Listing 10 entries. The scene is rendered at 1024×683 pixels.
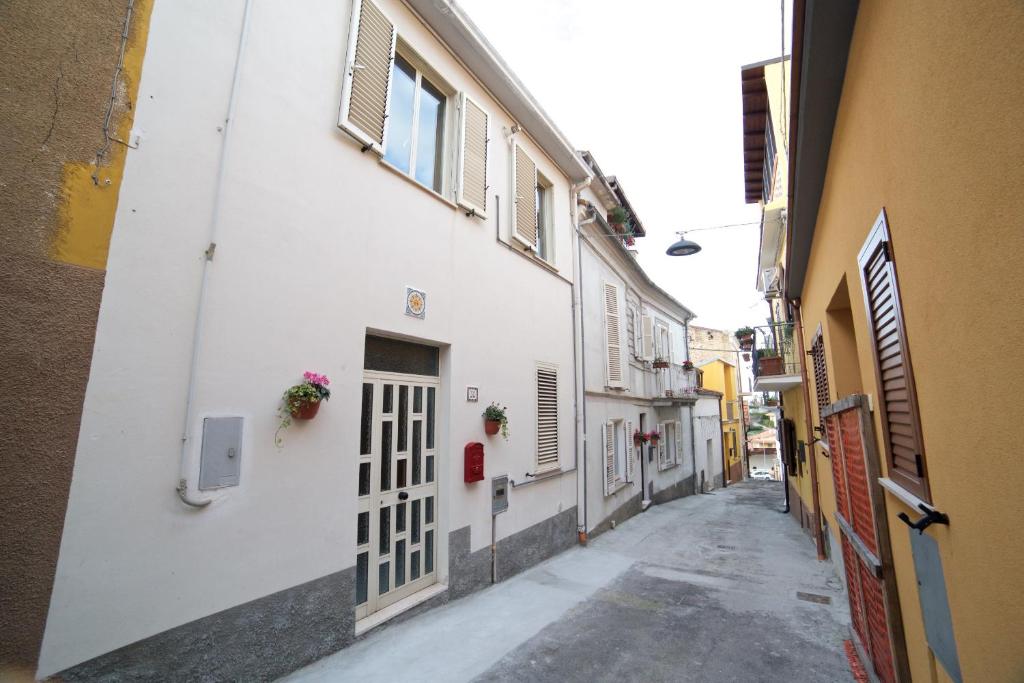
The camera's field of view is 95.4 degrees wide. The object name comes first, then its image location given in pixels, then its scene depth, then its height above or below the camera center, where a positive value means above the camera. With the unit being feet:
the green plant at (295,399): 11.82 +0.53
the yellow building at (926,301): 4.51 +1.53
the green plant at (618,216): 37.29 +16.31
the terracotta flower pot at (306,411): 11.91 +0.24
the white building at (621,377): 30.22 +3.55
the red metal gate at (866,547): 9.55 -2.97
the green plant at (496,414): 19.26 +0.26
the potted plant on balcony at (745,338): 46.84 +8.35
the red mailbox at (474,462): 17.89 -1.61
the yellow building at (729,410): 85.76 +2.15
